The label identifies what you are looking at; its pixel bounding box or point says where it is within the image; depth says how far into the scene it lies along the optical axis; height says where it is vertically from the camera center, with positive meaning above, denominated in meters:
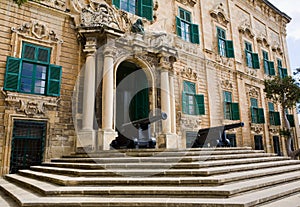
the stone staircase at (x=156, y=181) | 3.47 -0.74
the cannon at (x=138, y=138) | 7.38 +0.27
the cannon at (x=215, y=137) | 8.55 +0.27
